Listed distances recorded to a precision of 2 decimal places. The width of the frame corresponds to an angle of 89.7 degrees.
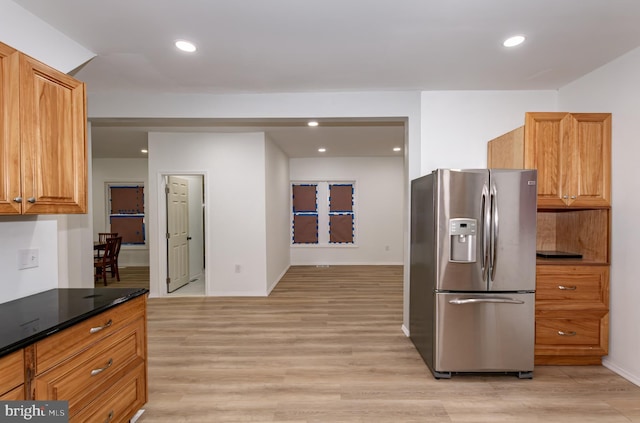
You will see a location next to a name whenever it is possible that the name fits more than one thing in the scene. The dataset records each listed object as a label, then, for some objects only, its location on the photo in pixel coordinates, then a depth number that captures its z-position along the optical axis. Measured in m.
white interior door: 5.20
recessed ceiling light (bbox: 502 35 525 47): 2.36
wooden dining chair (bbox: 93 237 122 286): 5.73
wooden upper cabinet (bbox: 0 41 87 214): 1.55
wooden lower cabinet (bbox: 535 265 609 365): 2.75
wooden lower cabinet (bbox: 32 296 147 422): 1.43
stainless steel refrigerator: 2.53
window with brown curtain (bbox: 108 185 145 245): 7.48
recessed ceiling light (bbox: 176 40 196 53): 2.43
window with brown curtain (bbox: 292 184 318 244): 7.68
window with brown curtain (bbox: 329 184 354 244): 7.67
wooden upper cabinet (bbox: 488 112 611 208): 2.74
